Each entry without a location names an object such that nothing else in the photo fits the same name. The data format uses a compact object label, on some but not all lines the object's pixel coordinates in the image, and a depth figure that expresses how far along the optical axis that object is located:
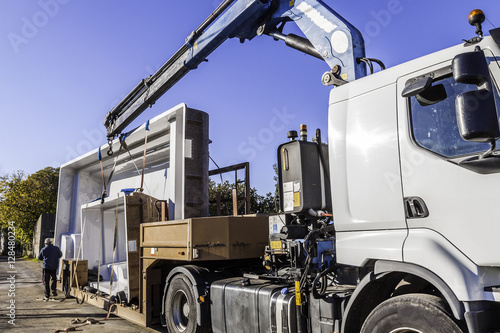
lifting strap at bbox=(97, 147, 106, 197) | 9.46
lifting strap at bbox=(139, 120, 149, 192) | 7.11
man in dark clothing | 9.88
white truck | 2.45
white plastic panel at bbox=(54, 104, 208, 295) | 6.36
